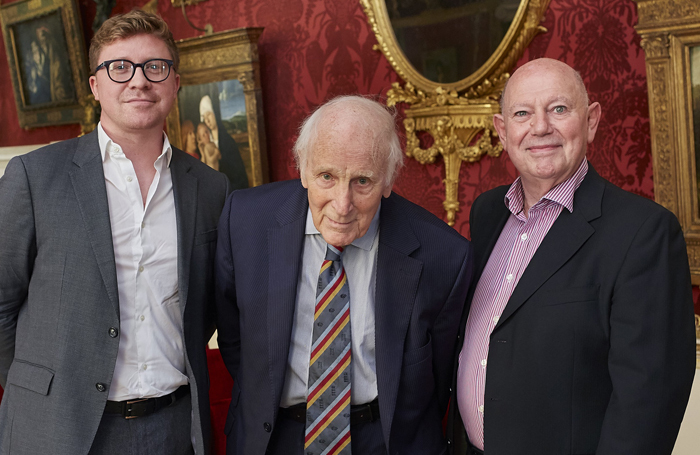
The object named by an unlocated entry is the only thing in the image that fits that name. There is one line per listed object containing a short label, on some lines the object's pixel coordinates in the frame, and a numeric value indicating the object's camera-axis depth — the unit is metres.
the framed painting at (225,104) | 4.67
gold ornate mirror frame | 3.35
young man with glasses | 1.89
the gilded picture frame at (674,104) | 2.70
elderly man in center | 1.86
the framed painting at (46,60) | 5.95
